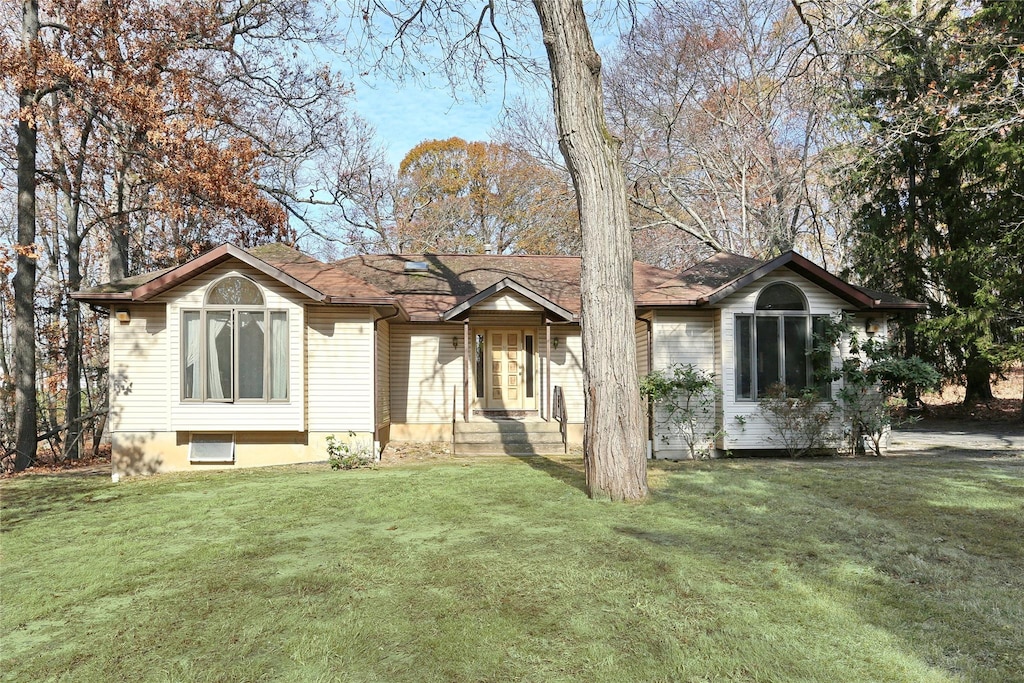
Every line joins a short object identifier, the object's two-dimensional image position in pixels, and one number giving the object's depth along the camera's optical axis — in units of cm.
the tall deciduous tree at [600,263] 720
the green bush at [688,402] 1189
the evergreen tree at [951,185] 1485
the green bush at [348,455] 1109
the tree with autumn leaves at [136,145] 1345
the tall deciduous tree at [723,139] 2086
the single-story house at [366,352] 1103
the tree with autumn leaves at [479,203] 2647
